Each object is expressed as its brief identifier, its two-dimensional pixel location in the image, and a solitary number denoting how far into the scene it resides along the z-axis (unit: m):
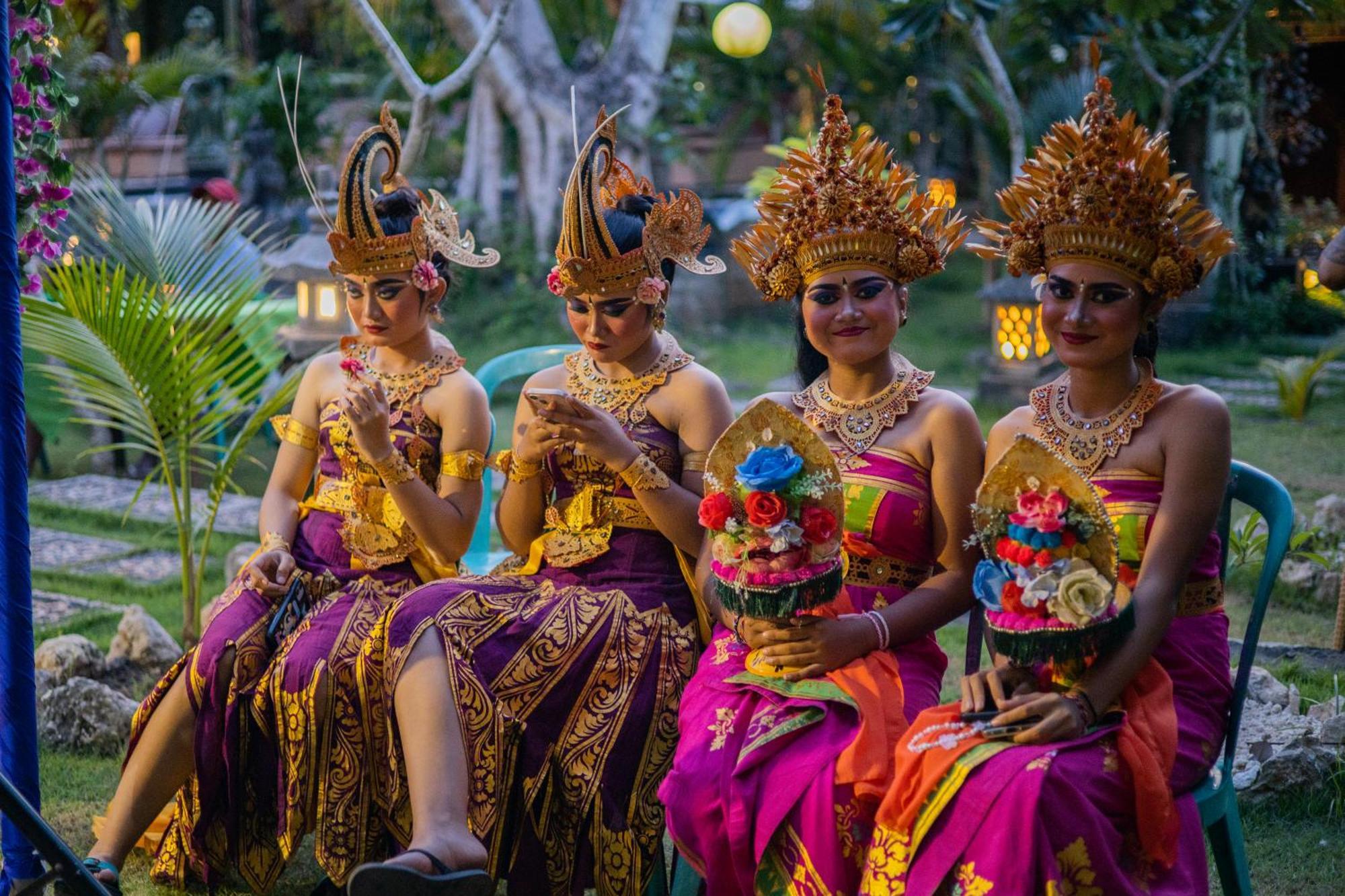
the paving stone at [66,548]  6.85
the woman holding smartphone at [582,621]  3.09
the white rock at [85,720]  4.40
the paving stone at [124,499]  7.43
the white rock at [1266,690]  4.22
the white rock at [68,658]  4.74
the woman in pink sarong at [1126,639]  2.40
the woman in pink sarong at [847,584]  2.67
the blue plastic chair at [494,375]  4.18
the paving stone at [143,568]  6.62
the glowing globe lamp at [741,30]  13.02
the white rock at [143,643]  4.98
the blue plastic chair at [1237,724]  2.77
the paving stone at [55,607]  5.89
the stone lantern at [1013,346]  7.65
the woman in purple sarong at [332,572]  3.23
